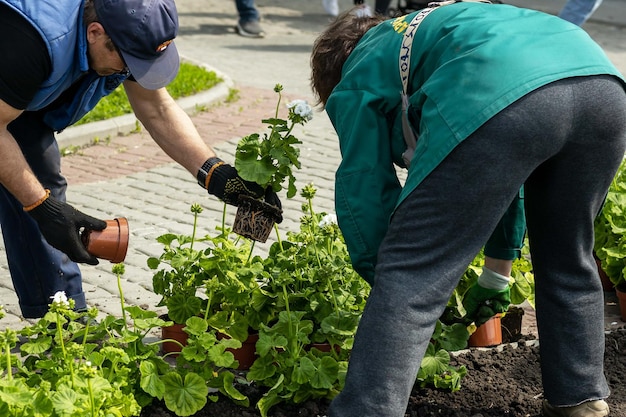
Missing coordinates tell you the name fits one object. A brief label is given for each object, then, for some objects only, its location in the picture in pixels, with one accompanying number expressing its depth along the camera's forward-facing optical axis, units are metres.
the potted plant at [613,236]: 4.34
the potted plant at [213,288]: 3.52
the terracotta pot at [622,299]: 4.33
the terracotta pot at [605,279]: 4.68
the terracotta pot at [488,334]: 3.87
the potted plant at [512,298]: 3.71
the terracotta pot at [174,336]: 3.73
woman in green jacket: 2.60
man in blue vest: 3.16
